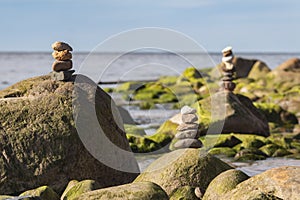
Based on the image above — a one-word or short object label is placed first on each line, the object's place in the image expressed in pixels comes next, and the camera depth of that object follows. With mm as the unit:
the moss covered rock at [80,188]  9156
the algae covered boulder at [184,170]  9836
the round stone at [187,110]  12484
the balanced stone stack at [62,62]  11766
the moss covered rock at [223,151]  15609
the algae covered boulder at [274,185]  7898
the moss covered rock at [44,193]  9062
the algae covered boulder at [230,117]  18328
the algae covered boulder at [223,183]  8961
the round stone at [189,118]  12531
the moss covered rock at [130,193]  8266
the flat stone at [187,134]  12523
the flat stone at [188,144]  12281
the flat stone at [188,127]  12566
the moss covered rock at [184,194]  9388
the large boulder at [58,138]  10727
